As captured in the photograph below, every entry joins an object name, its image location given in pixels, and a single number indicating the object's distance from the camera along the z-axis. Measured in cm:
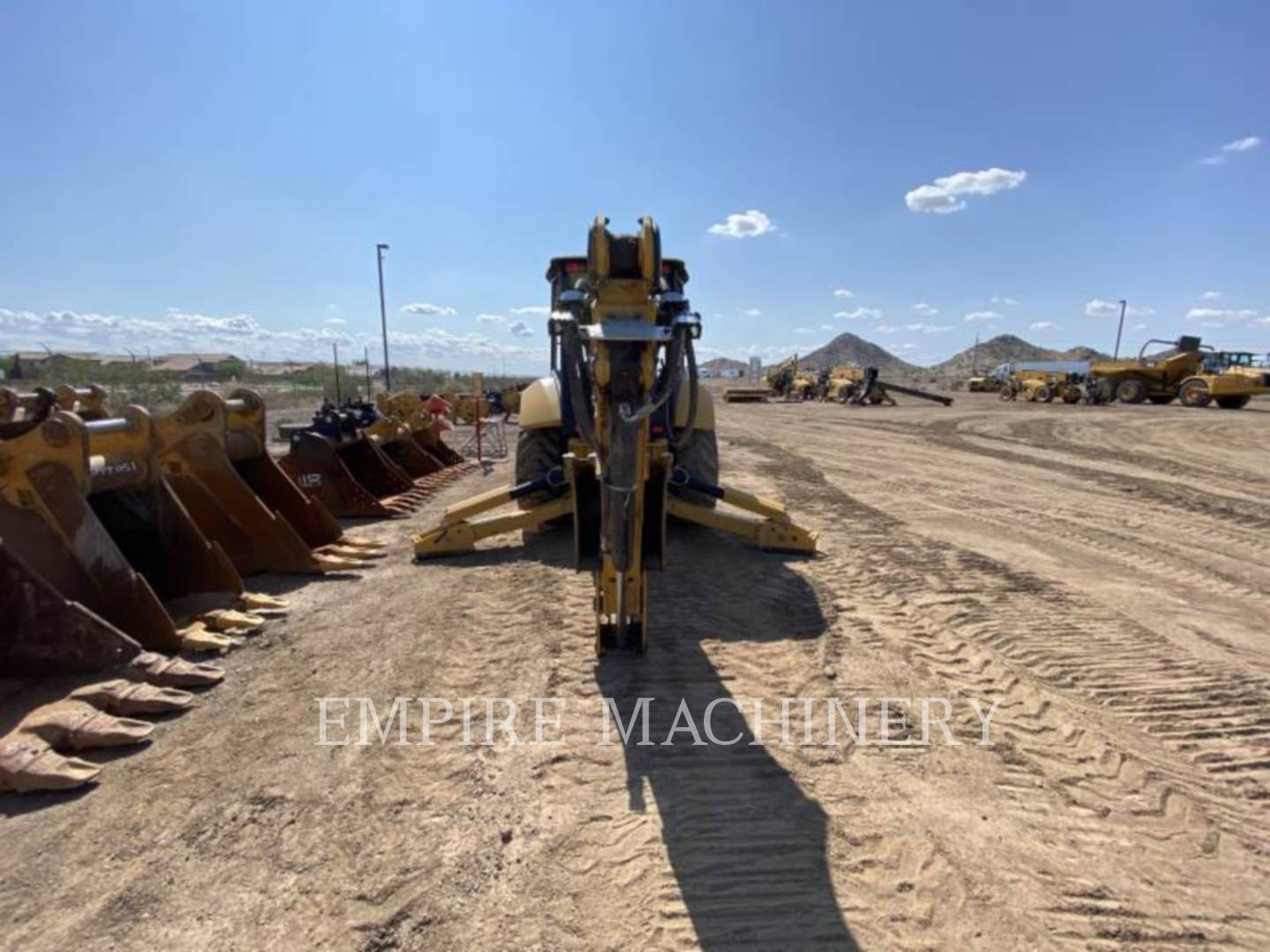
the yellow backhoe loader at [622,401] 318
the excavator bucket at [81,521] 357
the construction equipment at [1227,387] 2503
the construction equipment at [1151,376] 2794
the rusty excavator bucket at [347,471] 760
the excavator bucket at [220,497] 501
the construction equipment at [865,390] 3185
